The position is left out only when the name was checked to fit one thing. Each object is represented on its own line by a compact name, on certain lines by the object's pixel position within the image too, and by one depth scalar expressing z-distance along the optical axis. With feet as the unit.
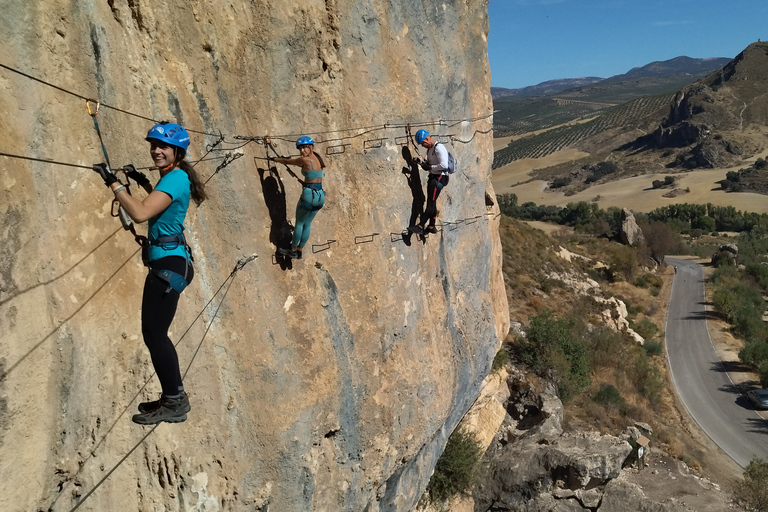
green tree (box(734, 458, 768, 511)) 48.37
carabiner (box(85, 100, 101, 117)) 14.48
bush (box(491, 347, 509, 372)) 46.62
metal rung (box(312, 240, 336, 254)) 22.13
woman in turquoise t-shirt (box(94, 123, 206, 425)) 12.52
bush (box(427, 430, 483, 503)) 37.50
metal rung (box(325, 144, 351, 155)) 22.35
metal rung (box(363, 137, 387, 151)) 23.59
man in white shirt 24.61
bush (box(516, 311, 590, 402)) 58.75
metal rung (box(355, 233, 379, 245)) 23.61
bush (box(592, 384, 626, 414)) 62.38
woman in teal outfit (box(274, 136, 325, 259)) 19.31
